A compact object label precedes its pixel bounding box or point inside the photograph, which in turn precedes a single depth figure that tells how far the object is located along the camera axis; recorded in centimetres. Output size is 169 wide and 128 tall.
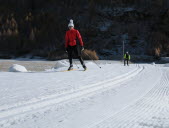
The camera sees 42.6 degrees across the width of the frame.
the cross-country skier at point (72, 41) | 724
